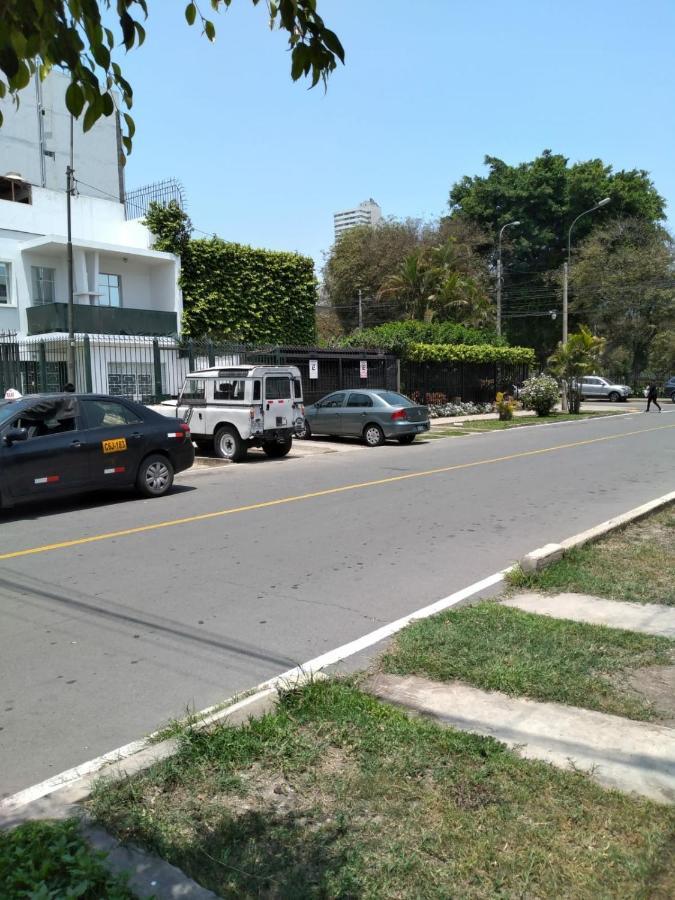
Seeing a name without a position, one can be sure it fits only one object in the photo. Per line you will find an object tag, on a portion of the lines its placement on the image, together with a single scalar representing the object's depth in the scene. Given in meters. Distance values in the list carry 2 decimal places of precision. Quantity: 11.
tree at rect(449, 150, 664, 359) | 54.50
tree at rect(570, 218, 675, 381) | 48.94
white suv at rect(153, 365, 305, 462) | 16.42
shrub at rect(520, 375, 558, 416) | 31.83
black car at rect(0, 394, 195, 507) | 9.96
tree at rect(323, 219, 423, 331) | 50.34
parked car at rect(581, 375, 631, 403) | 47.97
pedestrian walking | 36.28
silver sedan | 20.34
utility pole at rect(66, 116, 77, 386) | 19.84
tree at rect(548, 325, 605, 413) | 32.31
